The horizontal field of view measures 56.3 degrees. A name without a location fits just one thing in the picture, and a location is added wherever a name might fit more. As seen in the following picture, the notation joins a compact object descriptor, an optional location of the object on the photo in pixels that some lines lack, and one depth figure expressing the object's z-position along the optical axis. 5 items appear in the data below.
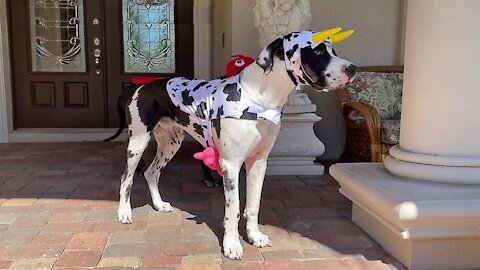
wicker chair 3.67
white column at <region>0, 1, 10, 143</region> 5.08
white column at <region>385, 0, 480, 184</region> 2.20
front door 5.24
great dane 1.92
